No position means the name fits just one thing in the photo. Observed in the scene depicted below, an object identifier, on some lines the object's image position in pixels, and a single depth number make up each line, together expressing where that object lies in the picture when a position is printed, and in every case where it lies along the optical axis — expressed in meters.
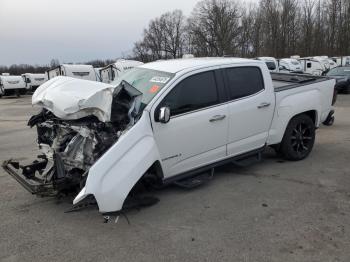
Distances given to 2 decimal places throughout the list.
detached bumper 4.67
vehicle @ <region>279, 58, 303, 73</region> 31.67
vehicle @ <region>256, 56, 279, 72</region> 25.01
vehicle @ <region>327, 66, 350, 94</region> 21.75
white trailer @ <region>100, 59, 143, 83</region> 26.44
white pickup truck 4.41
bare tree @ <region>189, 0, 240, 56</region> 69.19
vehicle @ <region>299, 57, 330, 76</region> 33.01
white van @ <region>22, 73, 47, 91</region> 39.50
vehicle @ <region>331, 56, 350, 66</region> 41.22
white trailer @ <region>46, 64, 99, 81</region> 27.88
